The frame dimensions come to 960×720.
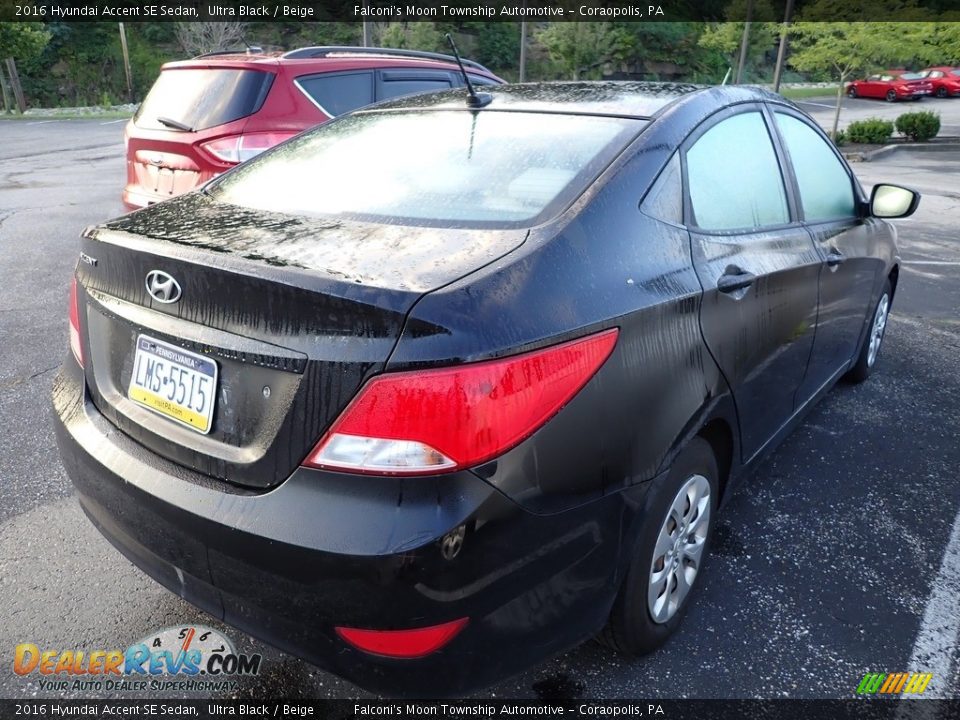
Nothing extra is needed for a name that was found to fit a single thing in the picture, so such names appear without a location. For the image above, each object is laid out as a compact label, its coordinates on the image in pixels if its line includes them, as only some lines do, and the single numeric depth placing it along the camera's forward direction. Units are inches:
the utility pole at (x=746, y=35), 1165.7
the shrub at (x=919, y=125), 746.8
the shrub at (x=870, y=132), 714.8
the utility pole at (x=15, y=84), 1218.6
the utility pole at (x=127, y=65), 1405.5
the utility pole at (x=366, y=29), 691.4
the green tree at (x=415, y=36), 1889.8
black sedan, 57.6
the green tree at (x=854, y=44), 716.0
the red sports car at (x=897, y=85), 1446.9
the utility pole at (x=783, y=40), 814.0
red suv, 203.0
